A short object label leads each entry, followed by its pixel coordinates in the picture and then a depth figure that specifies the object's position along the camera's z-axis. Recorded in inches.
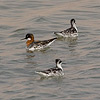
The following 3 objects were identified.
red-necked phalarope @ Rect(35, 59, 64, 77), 808.9
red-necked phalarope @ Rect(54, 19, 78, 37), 1116.5
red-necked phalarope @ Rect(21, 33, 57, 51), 1031.4
